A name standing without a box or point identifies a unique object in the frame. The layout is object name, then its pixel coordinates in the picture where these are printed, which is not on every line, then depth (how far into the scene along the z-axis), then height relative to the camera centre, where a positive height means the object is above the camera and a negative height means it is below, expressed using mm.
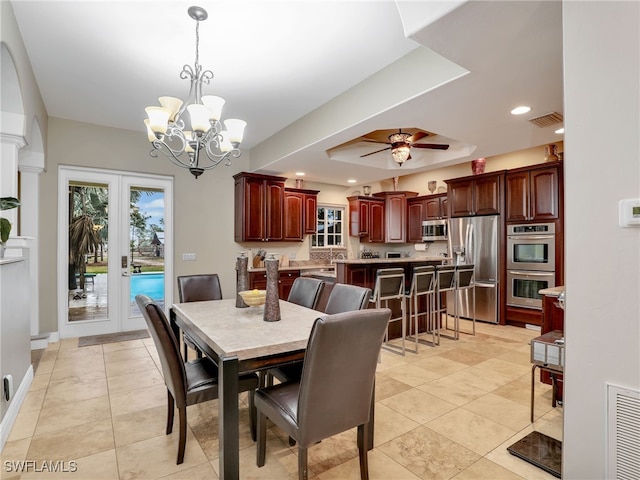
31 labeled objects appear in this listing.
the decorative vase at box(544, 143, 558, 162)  4903 +1334
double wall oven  4754 -292
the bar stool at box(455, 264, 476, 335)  4504 -501
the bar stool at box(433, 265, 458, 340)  4254 -520
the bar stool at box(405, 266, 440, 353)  4035 -549
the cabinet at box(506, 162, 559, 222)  4724 +725
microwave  6363 +246
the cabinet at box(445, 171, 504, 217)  5250 +800
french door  4488 -61
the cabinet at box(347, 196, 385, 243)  7035 +528
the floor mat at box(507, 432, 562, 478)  1881 -1267
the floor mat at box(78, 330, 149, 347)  4301 -1287
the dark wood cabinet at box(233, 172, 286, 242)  5387 +594
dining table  1568 -534
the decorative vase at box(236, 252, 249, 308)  2855 -271
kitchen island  4094 -369
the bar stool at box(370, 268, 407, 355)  3760 -517
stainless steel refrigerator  5270 -271
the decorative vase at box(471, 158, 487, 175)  5614 +1301
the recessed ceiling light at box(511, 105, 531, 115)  3024 +1234
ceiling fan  4125 +1234
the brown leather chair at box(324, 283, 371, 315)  2238 -397
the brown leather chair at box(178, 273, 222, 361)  3303 -460
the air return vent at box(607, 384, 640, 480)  1275 -750
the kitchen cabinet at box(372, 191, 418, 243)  7201 +580
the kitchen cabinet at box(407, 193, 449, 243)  6531 +649
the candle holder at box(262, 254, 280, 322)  2166 -376
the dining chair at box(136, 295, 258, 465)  1766 -793
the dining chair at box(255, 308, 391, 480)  1444 -666
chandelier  2338 +912
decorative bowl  2564 -427
